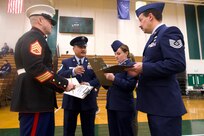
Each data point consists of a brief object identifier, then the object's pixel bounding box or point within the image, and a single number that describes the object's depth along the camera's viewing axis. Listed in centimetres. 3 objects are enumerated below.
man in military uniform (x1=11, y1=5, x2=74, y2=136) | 145
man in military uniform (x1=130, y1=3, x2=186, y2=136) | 129
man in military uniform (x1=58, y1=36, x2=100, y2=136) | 224
